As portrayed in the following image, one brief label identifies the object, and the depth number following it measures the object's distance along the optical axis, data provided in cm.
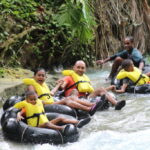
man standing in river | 1397
